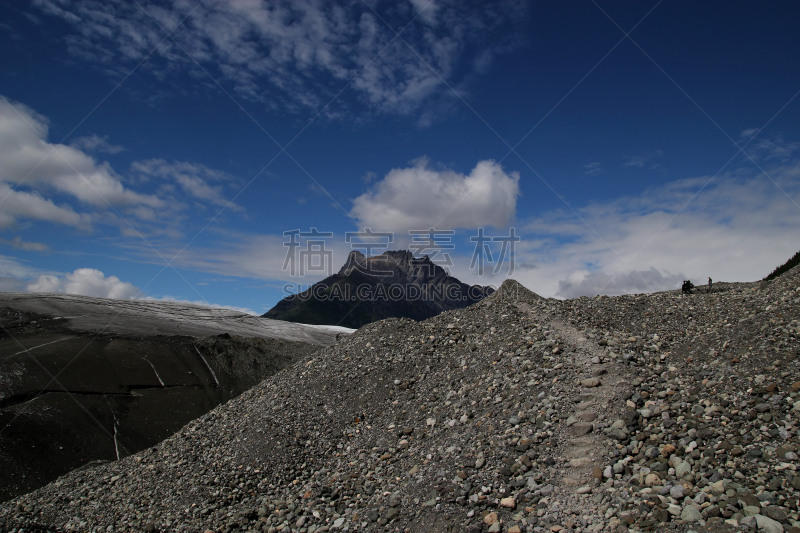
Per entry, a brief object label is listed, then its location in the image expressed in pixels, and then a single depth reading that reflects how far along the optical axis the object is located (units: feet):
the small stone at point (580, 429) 21.59
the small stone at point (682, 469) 17.17
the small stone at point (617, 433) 20.22
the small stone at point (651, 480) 17.16
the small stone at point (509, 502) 18.60
